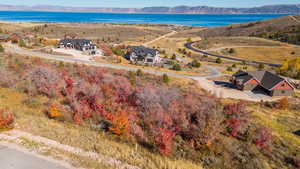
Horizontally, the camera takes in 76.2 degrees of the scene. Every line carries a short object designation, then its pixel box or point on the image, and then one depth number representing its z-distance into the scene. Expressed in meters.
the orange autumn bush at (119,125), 16.61
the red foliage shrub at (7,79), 26.08
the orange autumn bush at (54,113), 18.17
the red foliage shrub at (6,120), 13.99
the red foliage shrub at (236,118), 20.86
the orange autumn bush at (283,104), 33.84
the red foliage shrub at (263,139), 19.17
